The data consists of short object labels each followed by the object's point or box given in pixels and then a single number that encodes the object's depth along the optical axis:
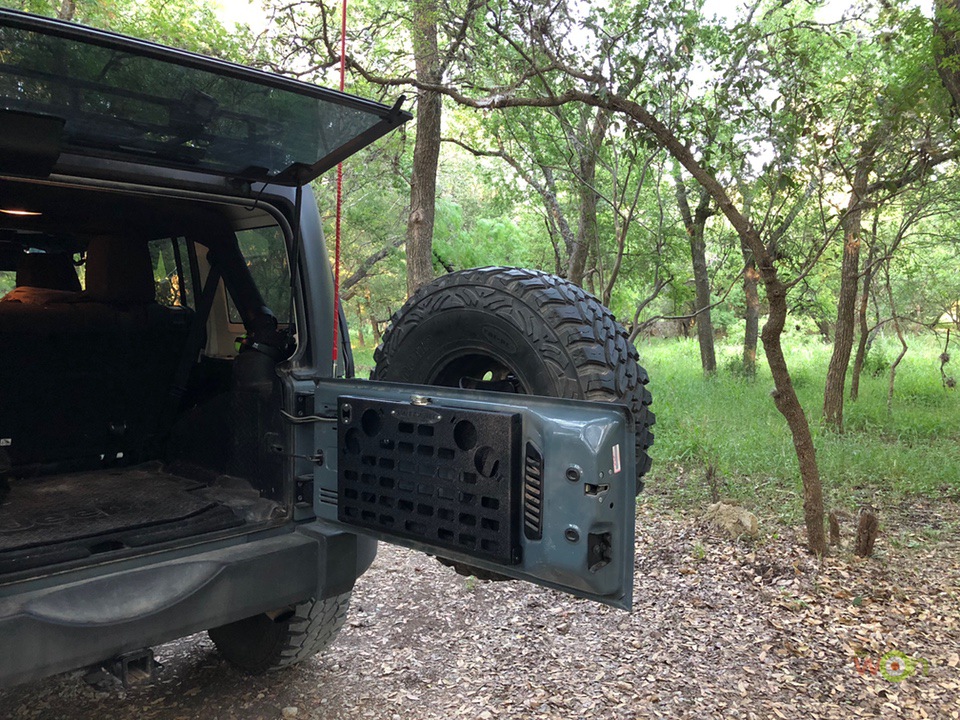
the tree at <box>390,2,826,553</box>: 4.59
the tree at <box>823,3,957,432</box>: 5.15
